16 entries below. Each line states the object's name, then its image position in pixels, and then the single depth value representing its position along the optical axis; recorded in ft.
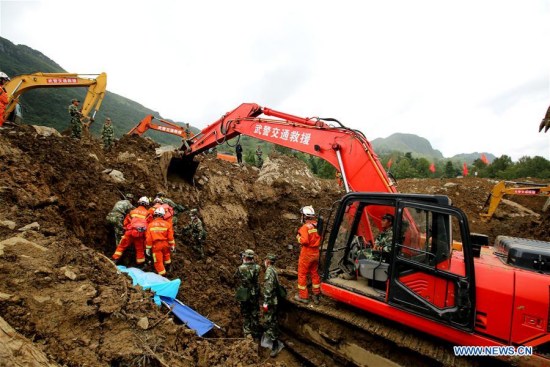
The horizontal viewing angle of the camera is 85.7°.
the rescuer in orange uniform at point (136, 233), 18.92
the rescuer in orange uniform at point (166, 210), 20.16
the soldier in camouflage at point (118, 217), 20.27
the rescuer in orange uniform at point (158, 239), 18.48
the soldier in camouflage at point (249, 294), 16.06
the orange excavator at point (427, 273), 9.62
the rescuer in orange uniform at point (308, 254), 15.21
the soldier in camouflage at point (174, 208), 23.68
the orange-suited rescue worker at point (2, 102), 24.24
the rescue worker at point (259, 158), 57.03
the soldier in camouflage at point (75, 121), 32.89
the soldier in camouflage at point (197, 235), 23.53
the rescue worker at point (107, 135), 35.32
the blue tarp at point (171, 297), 14.83
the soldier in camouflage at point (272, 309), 15.10
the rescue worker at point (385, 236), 13.01
